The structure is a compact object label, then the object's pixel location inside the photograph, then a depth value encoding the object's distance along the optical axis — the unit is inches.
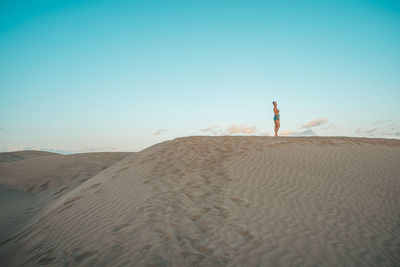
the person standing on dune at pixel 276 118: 544.1
